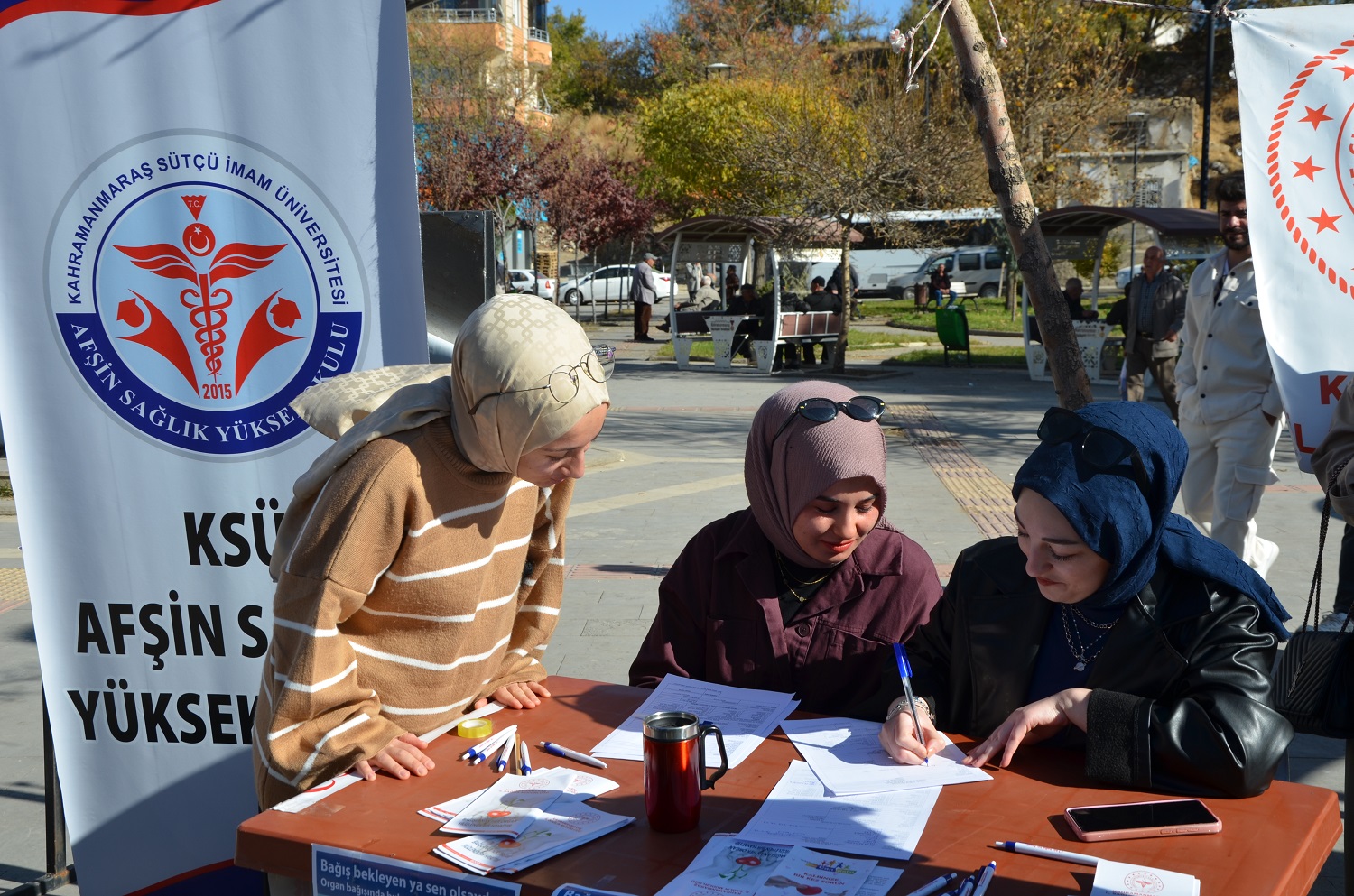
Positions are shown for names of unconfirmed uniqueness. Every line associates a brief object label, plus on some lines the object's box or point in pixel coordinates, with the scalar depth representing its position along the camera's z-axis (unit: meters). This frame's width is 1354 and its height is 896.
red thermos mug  2.01
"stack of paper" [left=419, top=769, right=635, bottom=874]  1.93
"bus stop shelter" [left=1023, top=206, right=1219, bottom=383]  16.84
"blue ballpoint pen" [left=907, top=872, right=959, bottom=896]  1.77
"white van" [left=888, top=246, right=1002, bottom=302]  38.12
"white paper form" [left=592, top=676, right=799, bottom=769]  2.39
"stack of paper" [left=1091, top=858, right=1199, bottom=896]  1.76
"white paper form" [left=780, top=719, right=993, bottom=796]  2.19
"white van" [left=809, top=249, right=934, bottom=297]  41.02
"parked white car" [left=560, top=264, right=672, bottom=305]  35.19
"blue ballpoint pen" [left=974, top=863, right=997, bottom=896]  1.77
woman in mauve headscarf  2.73
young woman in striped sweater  2.22
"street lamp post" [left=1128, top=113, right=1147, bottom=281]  30.46
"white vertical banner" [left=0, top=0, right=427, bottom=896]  2.95
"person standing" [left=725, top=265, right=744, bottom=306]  24.47
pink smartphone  1.95
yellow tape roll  2.49
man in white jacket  5.57
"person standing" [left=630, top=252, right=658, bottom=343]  26.16
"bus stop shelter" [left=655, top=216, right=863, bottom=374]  19.72
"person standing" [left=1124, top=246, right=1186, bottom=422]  12.02
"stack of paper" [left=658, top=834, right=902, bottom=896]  1.80
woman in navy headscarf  2.14
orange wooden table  1.85
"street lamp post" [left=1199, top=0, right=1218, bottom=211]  13.98
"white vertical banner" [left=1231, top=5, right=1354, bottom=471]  3.71
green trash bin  19.80
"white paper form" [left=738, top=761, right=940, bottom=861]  1.95
